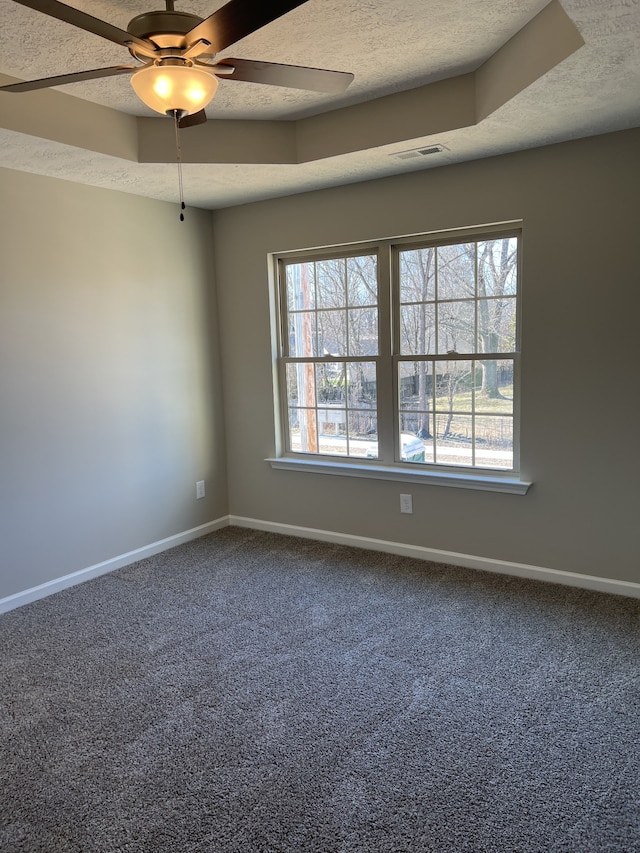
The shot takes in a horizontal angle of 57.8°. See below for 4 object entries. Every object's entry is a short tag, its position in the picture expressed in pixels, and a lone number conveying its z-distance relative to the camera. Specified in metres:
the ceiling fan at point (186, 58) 1.43
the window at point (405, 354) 3.46
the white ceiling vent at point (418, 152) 3.06
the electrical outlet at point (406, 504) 3.79
